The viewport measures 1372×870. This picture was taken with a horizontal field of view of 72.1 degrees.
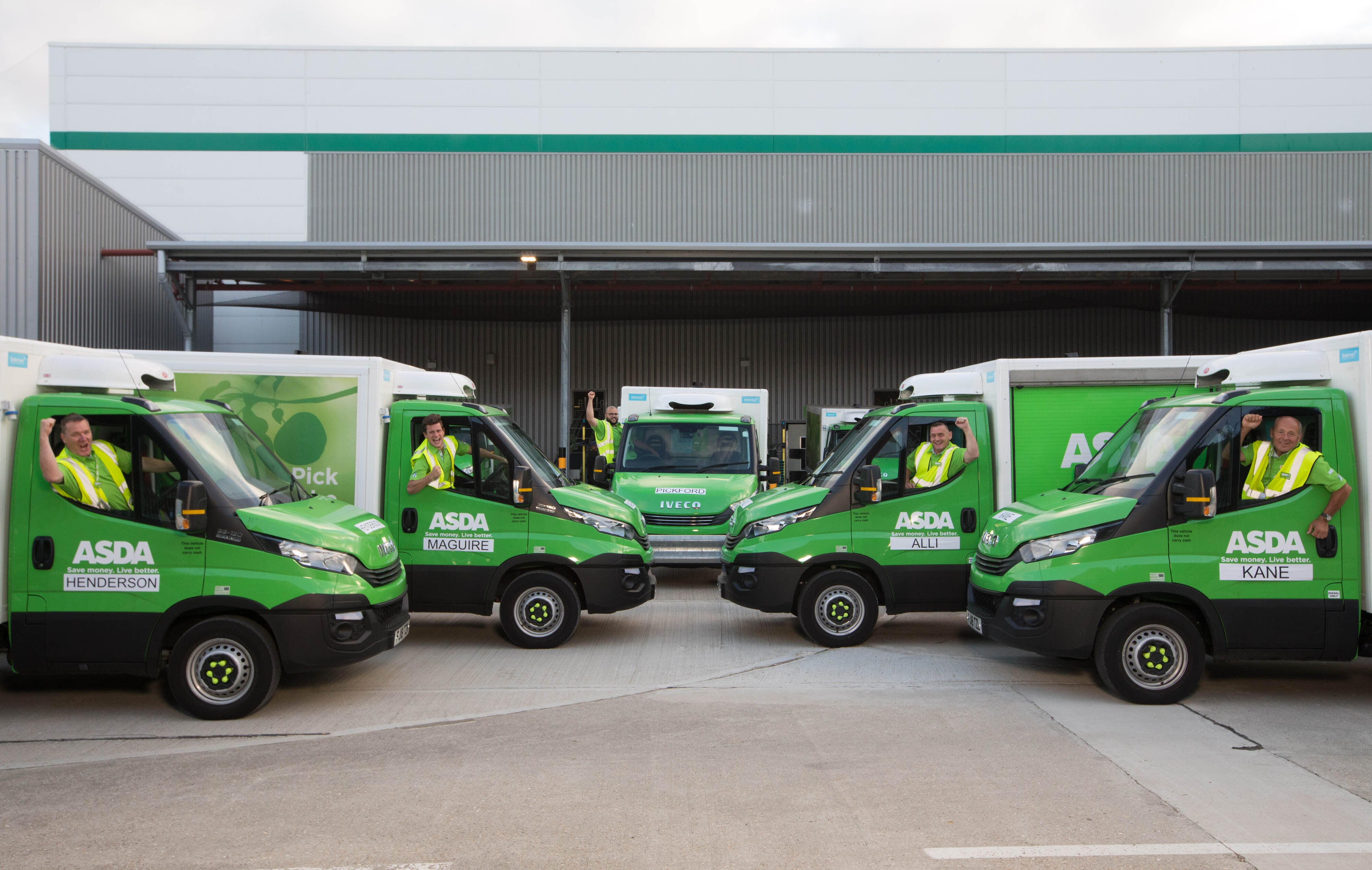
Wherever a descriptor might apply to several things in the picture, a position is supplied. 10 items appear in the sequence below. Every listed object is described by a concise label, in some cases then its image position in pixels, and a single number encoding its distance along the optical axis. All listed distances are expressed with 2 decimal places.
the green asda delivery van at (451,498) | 8.53
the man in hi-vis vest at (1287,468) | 6.52
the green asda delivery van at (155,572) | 6.27
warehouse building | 23.33
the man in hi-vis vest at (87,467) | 6.20
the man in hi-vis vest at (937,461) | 8.62
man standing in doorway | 13.63
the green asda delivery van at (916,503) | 8.52
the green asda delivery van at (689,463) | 11.16
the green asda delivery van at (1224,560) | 6.64
